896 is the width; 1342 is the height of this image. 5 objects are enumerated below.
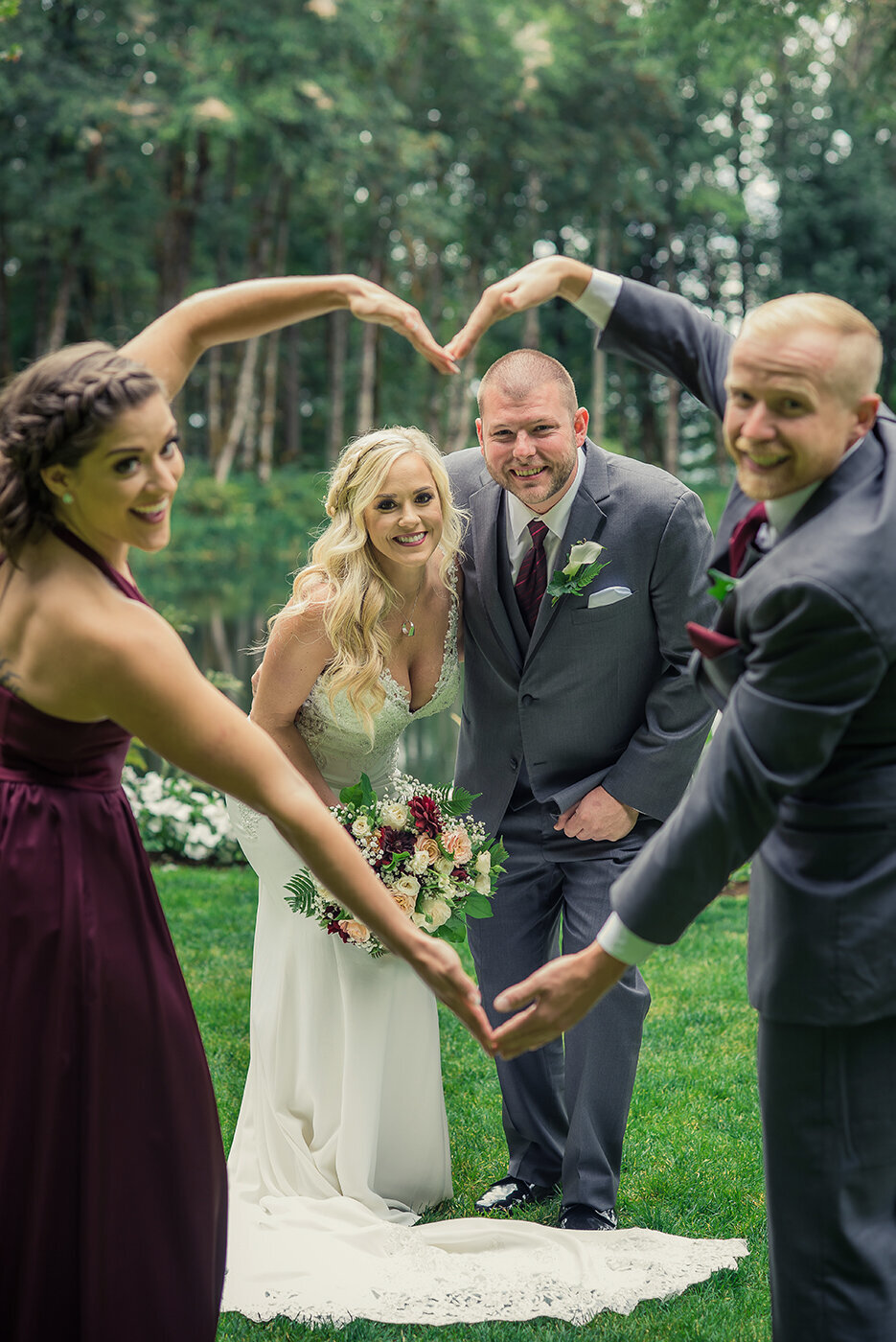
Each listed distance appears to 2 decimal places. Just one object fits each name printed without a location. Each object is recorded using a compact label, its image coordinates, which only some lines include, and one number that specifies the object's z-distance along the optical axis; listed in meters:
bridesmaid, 2.62
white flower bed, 8.97
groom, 4.41
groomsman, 2.49
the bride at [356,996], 4.23
